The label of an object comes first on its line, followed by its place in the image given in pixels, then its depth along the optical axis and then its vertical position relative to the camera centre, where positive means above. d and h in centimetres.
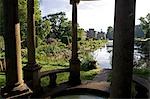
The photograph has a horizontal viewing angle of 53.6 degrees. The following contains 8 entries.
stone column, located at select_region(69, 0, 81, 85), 670 -117
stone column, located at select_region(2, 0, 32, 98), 295 -27
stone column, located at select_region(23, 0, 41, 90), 560 -46
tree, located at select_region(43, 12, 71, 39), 2806 +320
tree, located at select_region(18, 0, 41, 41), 1562 +298
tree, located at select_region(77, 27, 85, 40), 2915 +136
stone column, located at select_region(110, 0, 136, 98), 207 -9
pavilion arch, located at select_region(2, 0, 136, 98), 208 -16
